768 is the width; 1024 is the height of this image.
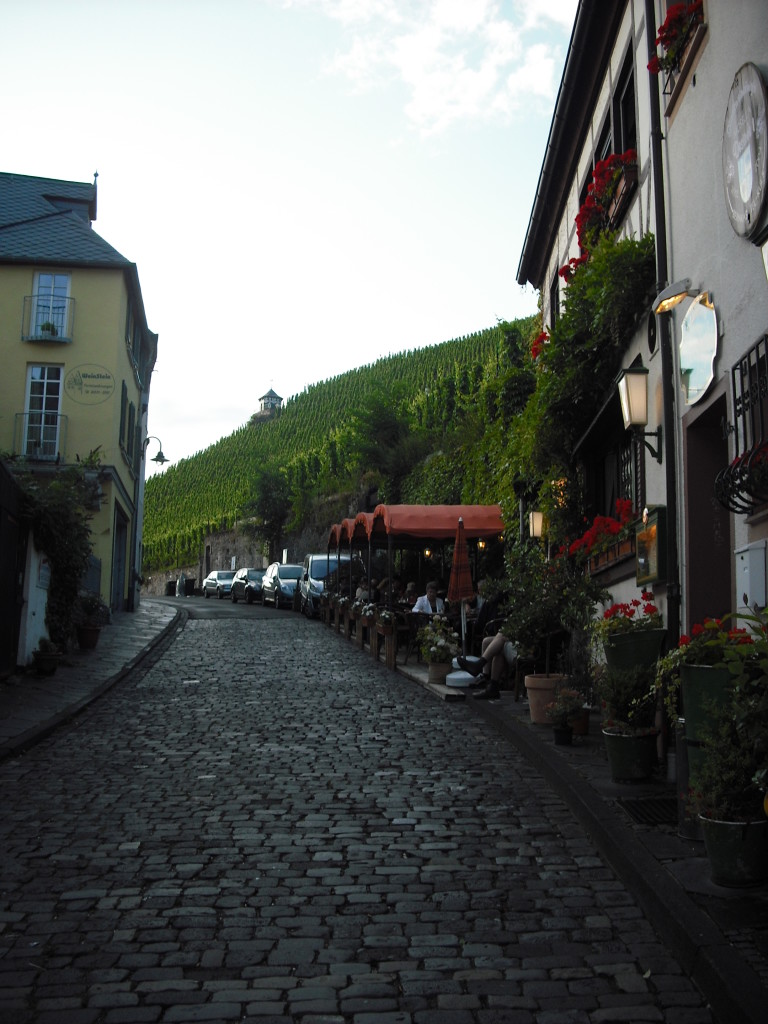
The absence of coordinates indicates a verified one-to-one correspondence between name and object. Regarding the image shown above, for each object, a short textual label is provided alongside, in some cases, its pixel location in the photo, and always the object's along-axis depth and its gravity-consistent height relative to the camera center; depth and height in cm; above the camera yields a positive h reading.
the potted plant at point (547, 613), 977 +4
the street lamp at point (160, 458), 3297 +477
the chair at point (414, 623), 1720 -16
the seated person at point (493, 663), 1211 -59
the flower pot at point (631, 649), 740 -22
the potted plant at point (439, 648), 1397 -48
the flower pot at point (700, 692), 492 -35
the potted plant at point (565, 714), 853 -81
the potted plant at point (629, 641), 741 -17
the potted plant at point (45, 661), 1377 -75
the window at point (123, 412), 2717 +517
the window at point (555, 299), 1686 +531
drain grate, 582 -113
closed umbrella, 1582 +53
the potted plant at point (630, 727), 686 -72
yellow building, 2561 +619
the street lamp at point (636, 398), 855 +183
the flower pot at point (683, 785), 530 -86
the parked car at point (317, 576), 2831 +101
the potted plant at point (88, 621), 1767 -26
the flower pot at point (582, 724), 879 -92
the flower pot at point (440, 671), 1394 -77
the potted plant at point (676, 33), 765 +446
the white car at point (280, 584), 3406 +87
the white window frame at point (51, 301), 2575 +758
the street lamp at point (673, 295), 753 +237
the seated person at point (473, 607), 1714 +13
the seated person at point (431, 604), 1720 +16
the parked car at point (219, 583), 4762 +120
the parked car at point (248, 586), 3938 +90
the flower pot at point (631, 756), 686 -91
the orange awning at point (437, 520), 1766 +162
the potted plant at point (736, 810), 439 -81
